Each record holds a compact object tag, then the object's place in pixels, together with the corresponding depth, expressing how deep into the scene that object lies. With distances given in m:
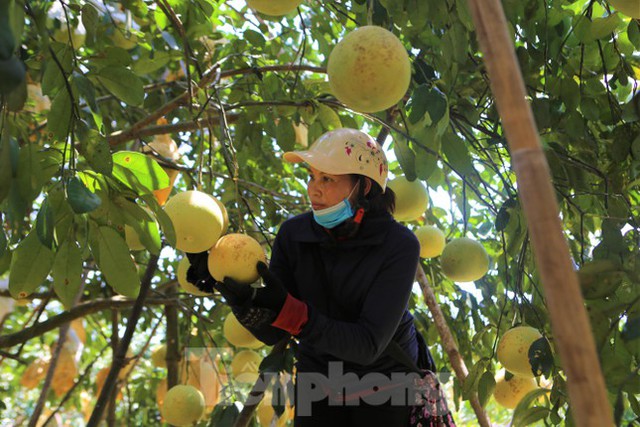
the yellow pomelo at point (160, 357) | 4.07
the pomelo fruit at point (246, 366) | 3.17
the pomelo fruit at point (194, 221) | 1.84
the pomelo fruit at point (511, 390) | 2.85
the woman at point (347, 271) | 2.05
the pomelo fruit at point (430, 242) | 3.04
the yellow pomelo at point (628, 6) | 1.88
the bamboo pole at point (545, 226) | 0.74
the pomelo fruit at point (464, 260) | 2.79
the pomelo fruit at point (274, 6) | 1.92
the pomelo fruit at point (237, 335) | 2.58
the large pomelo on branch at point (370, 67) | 1.79
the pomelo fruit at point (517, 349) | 2.25
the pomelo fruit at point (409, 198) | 2.76
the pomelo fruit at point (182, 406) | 3.02
